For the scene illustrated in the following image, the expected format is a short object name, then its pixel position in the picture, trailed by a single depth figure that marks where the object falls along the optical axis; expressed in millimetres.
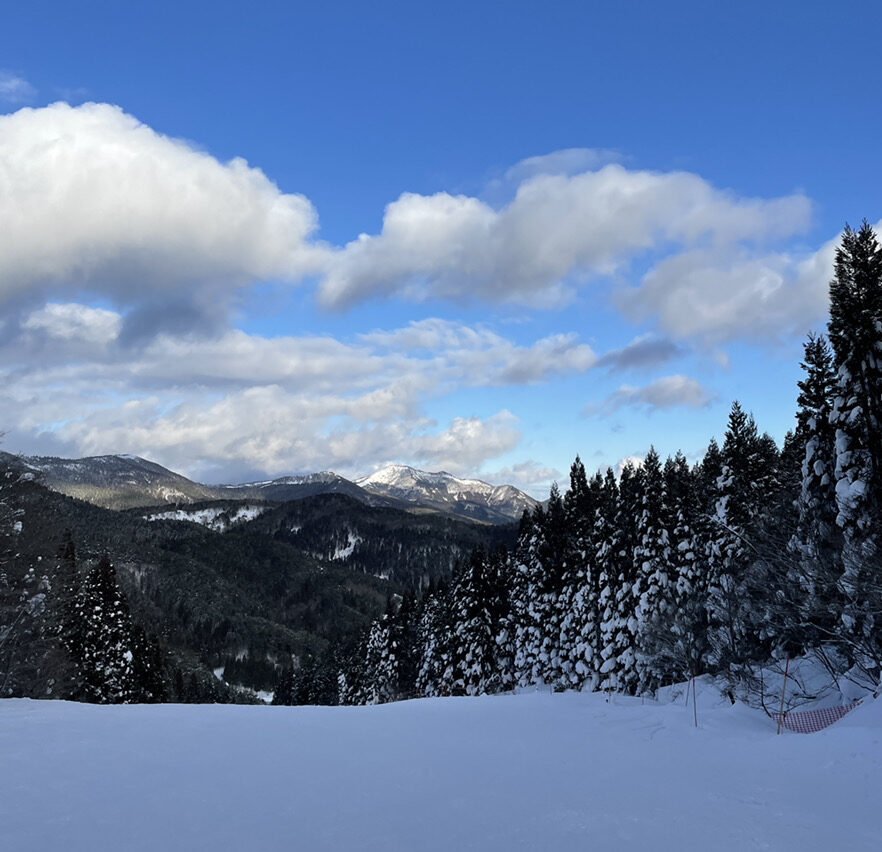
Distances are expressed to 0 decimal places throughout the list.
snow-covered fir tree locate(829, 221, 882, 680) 19219
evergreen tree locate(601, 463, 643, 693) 33531
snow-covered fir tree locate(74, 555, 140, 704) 38219
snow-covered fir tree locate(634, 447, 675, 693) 29625
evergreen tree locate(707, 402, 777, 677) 23312
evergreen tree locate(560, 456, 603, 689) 37094
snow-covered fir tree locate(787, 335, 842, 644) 17844
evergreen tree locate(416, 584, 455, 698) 51500
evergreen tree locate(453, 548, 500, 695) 47562
